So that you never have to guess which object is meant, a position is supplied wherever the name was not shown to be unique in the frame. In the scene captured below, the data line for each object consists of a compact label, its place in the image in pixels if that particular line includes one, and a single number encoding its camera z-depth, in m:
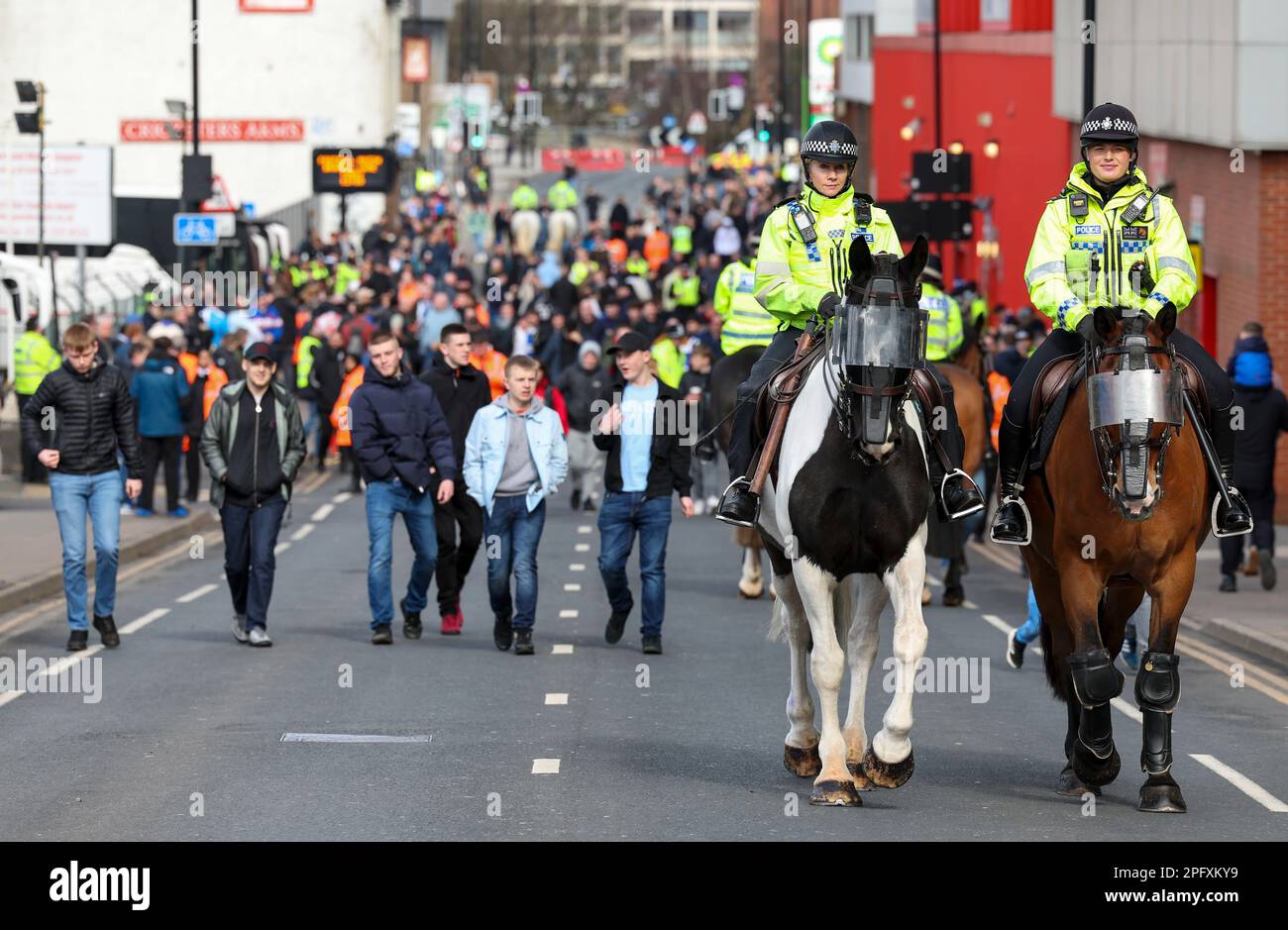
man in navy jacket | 15.97
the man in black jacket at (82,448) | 15.59
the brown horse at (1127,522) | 9.81
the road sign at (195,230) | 36.91
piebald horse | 9.70
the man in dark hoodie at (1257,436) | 19.42
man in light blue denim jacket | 15.65
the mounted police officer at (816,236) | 10.80
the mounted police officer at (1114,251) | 10.40
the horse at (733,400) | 18.14
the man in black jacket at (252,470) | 16.14
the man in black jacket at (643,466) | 15.74
